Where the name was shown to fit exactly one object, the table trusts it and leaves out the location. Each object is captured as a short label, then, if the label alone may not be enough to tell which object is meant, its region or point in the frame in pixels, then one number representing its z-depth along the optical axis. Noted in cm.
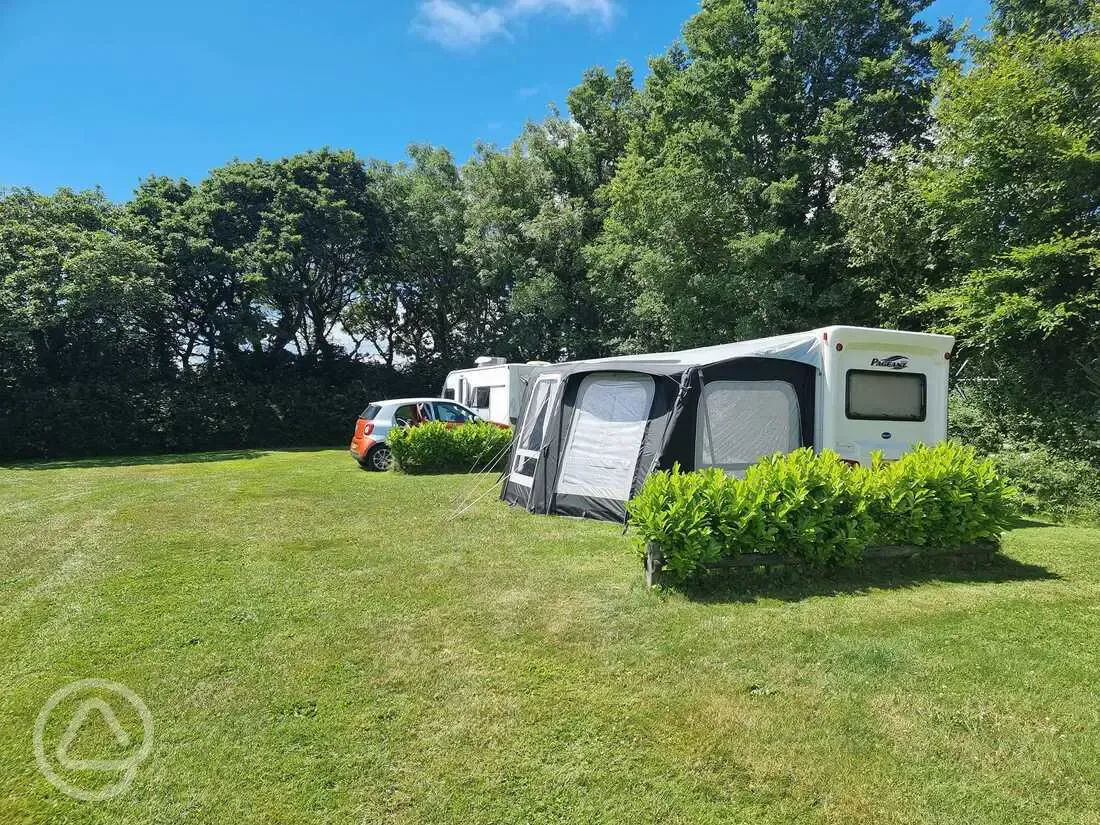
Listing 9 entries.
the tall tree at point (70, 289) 1525
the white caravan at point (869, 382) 714
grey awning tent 679
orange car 1226
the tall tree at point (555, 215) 2097
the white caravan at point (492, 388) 1342
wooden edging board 486
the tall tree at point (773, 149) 1419
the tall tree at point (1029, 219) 914
